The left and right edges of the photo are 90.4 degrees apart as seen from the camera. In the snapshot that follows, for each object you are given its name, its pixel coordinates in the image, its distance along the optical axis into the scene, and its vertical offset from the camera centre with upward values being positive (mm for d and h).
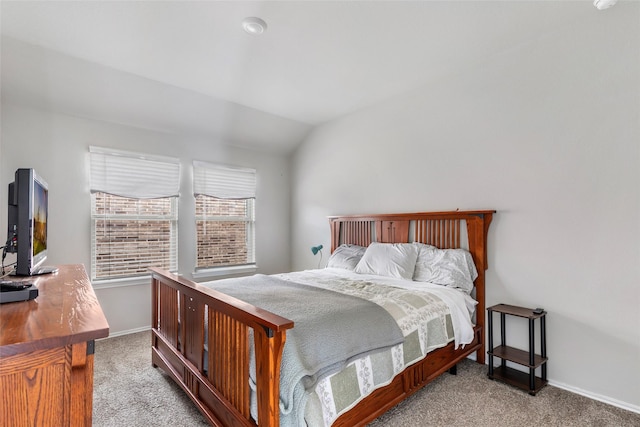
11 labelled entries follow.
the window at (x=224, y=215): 4242 +26
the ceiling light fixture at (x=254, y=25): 2264 +1396
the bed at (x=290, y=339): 1447 -727
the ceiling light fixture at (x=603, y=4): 2033 +1370
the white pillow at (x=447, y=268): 2768 -474
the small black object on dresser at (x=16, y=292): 1142 -278
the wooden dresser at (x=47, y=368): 795 -396
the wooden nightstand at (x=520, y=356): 2348 -1099
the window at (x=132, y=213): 3479 +50
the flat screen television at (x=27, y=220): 1382 -15
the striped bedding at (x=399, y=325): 1552 -805
